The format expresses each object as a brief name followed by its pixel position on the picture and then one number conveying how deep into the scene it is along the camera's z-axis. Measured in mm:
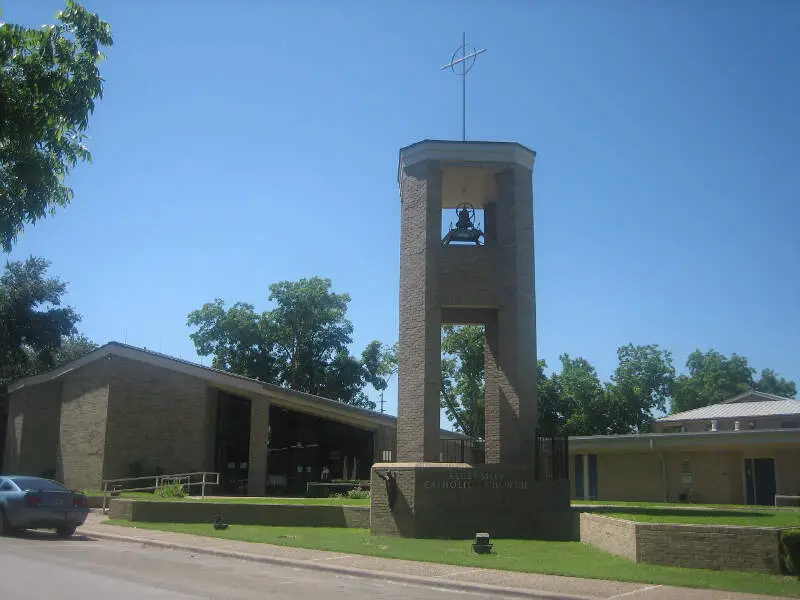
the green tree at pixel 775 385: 106425
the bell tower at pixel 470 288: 19828
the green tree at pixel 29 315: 46844
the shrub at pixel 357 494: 25886
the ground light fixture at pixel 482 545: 14852
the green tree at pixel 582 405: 55625
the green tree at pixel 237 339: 55969
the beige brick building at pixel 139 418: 31938
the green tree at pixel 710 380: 83500
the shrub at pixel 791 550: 11578
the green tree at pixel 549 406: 56312
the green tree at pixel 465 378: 48562
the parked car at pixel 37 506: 17281
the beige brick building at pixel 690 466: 28328
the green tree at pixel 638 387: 58625
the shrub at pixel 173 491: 25406
